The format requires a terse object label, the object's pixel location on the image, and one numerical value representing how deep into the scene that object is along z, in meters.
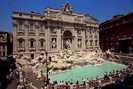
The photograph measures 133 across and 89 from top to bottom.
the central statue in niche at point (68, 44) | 24.19
